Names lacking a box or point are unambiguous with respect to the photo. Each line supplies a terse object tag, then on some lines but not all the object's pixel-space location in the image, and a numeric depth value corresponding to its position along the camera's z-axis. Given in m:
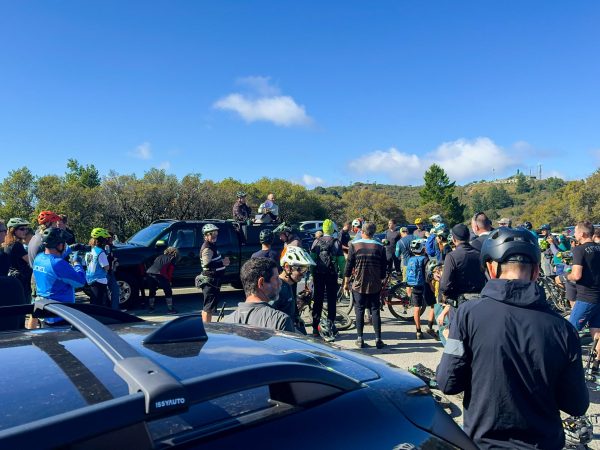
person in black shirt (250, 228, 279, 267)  6.96
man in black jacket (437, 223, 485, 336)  5.48
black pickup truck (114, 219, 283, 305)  10.31
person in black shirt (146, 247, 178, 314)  9.91
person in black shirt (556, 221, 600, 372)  5.48
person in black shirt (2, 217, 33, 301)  6.65
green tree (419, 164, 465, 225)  60.38
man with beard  3.47
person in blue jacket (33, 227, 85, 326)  4.99
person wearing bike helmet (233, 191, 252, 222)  12.91
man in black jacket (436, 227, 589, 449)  2.19
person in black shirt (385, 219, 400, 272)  12.30
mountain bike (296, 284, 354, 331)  7.93
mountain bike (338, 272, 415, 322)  9.12
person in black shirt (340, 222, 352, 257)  13.30
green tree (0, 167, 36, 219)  22.66
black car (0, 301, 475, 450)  1.20
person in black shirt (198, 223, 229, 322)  7.09
